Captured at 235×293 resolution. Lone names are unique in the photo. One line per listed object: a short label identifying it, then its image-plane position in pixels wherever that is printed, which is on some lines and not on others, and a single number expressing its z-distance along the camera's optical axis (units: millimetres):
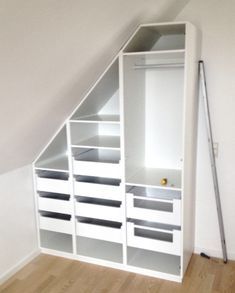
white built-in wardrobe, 2369
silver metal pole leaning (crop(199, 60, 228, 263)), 2447
